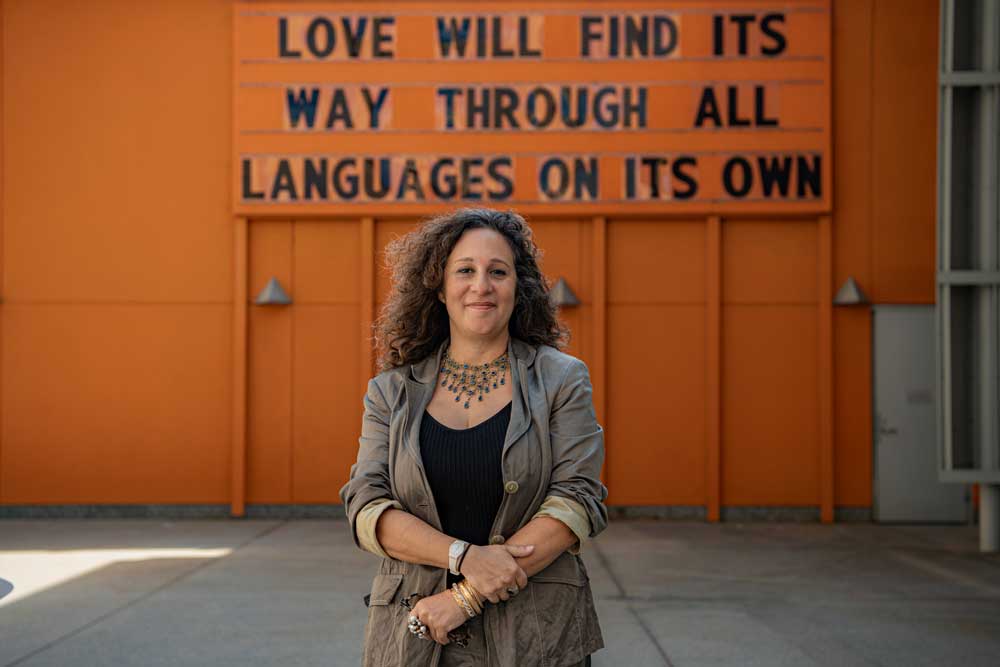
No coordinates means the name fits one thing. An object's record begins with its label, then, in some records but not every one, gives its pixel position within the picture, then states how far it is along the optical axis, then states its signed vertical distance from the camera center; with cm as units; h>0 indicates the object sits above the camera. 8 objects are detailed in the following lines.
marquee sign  1148 +280
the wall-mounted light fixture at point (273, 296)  1146 +55
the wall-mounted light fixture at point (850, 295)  1130 +58
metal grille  977 +107
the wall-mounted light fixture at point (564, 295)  1143 +57
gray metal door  1140 -90
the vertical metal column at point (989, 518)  969 -170
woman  239 -35
